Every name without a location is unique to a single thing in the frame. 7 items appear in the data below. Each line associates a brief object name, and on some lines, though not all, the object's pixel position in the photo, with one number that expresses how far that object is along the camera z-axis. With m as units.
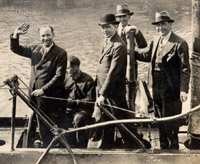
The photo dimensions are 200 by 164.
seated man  6.86
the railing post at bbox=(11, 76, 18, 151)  6.18
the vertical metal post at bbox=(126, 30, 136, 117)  6.66
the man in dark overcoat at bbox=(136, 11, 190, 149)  6.46
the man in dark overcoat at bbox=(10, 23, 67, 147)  6.59
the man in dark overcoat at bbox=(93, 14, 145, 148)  6.43
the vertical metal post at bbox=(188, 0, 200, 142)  6.02
